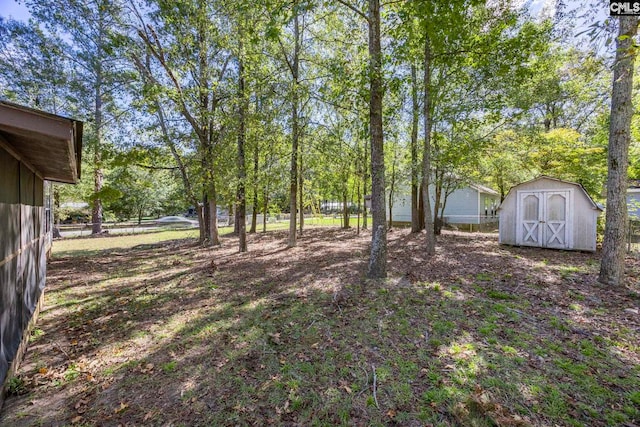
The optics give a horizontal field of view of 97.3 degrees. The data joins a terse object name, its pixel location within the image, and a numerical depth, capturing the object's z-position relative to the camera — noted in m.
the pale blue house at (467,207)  21.12
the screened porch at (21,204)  2.72
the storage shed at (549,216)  8.94
